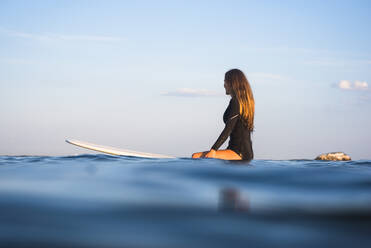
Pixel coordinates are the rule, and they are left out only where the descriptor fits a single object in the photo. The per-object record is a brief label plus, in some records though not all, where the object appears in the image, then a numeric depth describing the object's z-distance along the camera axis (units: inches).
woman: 293.3
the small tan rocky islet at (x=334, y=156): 587.2
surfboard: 361.3
